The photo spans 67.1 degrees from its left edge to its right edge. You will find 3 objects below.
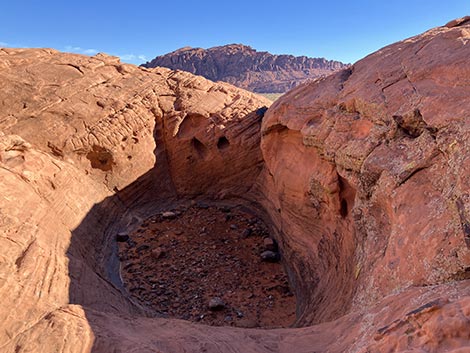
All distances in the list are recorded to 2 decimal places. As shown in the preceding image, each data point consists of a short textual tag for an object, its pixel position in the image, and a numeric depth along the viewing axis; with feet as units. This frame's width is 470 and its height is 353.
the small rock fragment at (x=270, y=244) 30.99
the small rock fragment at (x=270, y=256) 29.66
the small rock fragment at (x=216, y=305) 24.02
